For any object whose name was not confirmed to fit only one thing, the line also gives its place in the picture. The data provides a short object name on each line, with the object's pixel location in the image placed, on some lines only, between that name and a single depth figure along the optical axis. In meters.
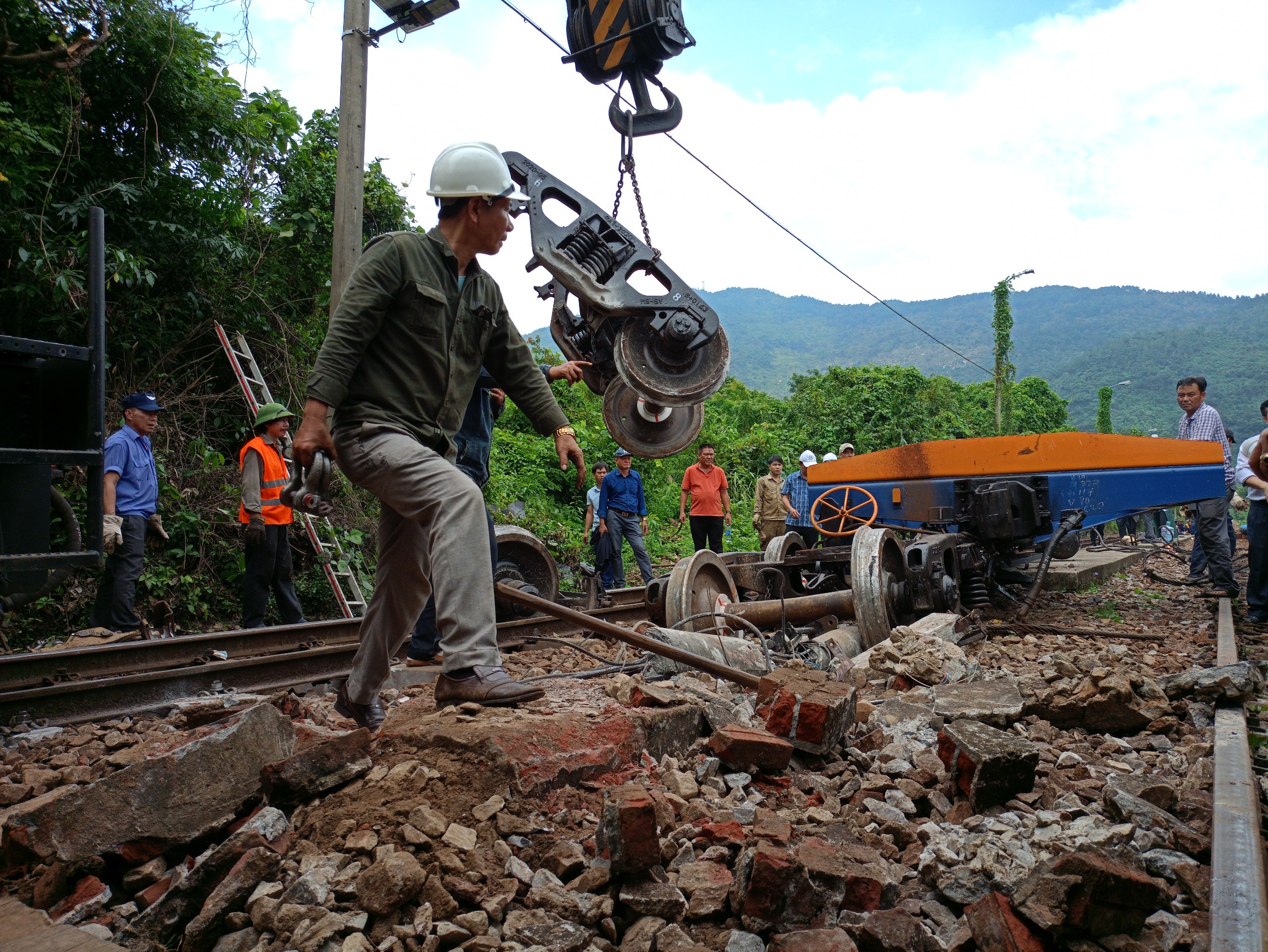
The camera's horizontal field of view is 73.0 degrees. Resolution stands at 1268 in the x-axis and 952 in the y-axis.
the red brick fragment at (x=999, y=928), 1.80
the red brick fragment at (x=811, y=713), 2.96
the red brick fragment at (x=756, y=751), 2.83
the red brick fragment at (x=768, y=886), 1.91
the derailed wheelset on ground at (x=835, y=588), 5.77
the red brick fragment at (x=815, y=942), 1.78
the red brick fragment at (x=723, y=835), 2.28
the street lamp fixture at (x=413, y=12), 7.90
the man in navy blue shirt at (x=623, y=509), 10.37
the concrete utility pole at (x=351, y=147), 7.38
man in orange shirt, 10.52
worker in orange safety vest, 6.52
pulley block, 5.57
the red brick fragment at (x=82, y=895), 2.11
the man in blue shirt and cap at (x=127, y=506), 6.05
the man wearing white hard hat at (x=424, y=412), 2.79
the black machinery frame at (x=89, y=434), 2.42
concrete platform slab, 9.83
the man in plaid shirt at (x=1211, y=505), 8.10
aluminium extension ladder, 8.41
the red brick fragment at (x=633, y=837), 2.05
